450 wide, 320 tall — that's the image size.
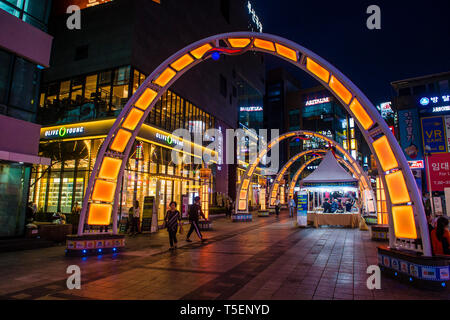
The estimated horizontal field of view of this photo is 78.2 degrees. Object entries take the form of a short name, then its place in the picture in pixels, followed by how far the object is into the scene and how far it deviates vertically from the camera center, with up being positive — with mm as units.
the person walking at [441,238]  6363 -871
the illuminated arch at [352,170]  22934 +2667
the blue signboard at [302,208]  18359 -662
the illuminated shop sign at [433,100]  27906 +10201
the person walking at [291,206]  28052 -834
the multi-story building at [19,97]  10883 +4159
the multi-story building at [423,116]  25156 +8667
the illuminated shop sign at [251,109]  49641 +16774
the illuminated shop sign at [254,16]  52381 +36221
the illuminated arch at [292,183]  40931 +2349
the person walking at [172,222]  10562 -950
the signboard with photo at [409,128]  29250 +7591
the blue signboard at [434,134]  24547 +6161
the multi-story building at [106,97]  19266 +7502
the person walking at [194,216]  11969 -800
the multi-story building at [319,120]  81688 +24128
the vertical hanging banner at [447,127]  24189 +6517
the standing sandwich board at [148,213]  15883 -921
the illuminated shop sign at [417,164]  27109 +3491
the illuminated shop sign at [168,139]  21531 +4761
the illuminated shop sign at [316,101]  83562 +29738
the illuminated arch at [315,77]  6562 +2042
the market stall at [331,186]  18797 +899
